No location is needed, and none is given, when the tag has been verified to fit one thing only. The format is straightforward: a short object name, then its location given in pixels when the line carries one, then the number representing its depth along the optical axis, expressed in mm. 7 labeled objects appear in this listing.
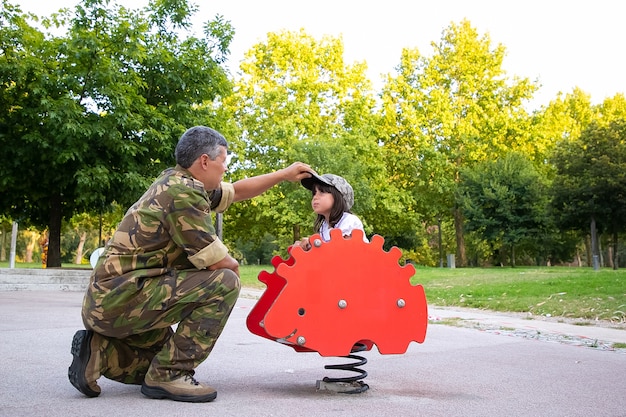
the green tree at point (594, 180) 37969
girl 5035
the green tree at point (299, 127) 37906
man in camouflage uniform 3900
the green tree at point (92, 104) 18438
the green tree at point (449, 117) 46344
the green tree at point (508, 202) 44188
